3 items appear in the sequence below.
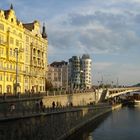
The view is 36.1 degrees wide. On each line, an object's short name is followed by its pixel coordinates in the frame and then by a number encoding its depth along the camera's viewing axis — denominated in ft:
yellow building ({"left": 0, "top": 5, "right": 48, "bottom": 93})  173.04
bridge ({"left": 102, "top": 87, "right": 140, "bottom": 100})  282.60
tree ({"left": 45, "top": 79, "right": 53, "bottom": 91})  264.44
